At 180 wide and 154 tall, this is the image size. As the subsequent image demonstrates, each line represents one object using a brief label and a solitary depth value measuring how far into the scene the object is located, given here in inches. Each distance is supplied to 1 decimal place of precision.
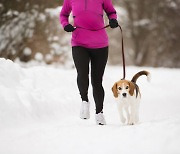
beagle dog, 461.4
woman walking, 463.8
